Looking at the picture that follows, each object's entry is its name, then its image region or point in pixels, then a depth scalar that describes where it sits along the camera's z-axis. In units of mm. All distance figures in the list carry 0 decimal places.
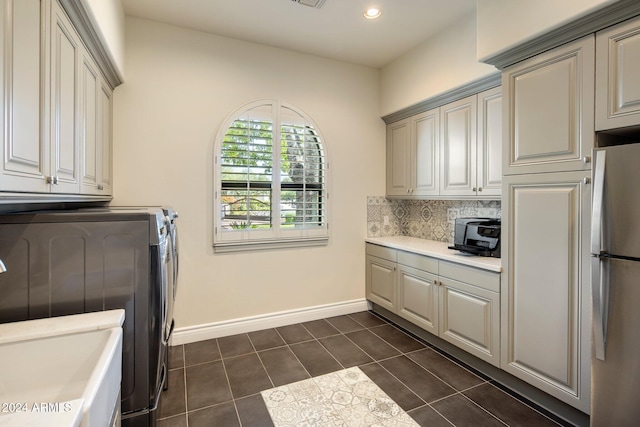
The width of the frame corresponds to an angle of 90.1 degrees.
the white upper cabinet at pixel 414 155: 3143
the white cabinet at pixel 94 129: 1838
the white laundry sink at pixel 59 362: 1054
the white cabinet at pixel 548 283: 1761
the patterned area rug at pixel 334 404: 1888
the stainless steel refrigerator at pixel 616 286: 1426
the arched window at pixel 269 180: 3004
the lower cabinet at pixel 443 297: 2277
